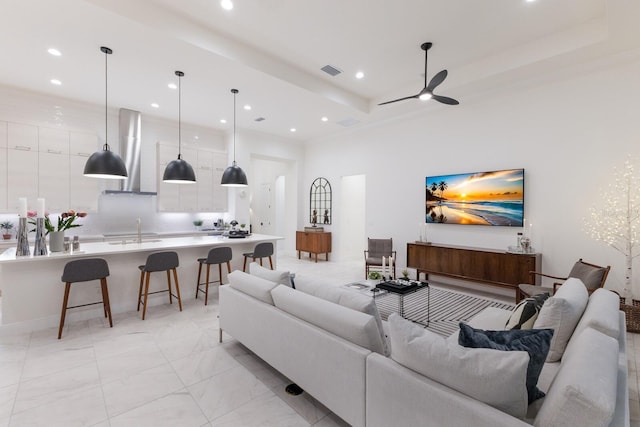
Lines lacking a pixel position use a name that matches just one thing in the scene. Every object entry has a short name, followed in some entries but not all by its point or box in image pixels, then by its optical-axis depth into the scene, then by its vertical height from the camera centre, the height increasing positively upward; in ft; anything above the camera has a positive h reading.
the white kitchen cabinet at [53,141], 17.00 +3.69
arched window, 26.99 +0.51
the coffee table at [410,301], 11.88 -4.76
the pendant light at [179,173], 15.06 +1.68
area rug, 12.34 -4.77
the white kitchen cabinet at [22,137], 16.22 +3.72
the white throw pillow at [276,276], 9.02 -2.22
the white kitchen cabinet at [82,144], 17.95 +3.74
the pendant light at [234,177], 16.75 +1.66
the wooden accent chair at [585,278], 10.33 -2.47
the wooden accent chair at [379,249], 20.33 -2.86
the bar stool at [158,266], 12.78 -2.73
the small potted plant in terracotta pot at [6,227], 16.88 -1.42
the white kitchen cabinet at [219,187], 23.72 +1.50
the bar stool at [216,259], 14.78 -2.74
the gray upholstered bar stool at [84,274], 10.94 -2.69
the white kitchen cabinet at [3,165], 16.01 +2.06
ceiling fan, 12.11 +5.22
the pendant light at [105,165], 12.08 +1.62
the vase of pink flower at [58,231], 11.99 -1.17
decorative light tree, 12.53 -0.17
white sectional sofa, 3.86 -2.71
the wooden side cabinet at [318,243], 26.12 -3.18
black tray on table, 11.70 -3.21
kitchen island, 11.12 -3.34
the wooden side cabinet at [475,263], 14.61 -2.97
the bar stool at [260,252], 16.87 -2.66
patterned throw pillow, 6.57 -2.38
